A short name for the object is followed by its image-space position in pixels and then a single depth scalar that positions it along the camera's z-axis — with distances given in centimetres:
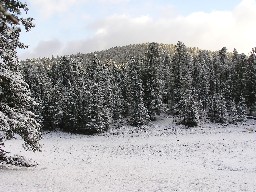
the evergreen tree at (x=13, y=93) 1993
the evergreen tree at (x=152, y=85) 7169
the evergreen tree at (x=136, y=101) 6750
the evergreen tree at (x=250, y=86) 7481
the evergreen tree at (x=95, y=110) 6550
